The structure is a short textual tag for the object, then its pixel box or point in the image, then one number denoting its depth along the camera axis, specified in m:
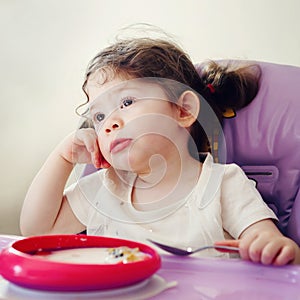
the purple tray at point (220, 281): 0.58
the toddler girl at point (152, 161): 0.94
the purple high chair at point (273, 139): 1.03
